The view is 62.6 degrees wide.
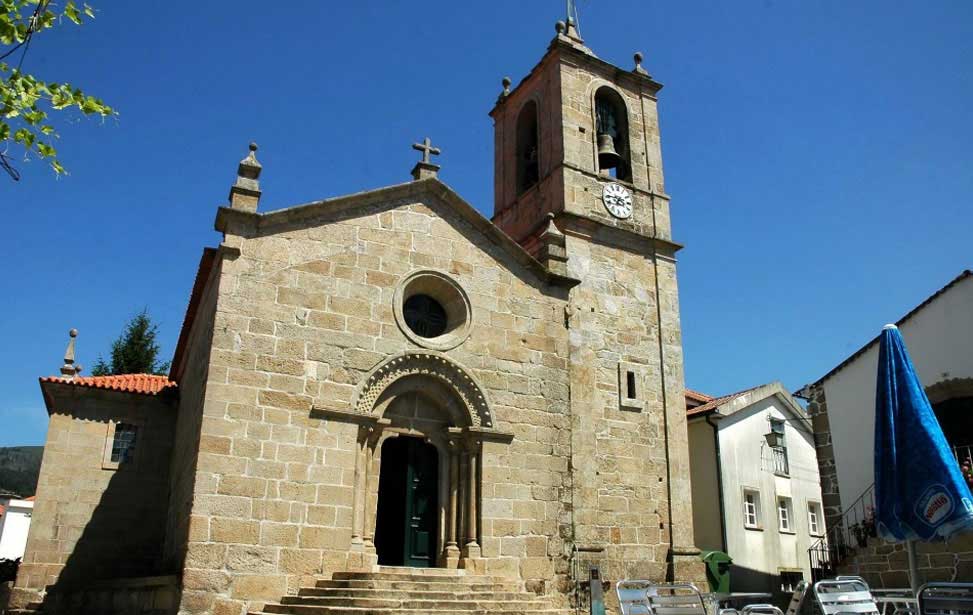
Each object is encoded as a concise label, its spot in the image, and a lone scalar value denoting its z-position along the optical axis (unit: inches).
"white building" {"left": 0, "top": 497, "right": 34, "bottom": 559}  1482.5
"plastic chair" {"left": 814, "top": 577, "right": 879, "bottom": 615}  313.7
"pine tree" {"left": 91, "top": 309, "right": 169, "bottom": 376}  1253.1
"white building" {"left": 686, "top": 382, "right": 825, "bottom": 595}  844.0
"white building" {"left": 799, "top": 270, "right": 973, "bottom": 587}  590.9
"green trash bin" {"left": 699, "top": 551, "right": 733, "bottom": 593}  756.0
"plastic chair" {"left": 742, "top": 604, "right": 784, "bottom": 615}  313.1
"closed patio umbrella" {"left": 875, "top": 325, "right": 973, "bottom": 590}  355.9
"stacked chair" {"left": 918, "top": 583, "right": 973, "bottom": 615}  245.9
